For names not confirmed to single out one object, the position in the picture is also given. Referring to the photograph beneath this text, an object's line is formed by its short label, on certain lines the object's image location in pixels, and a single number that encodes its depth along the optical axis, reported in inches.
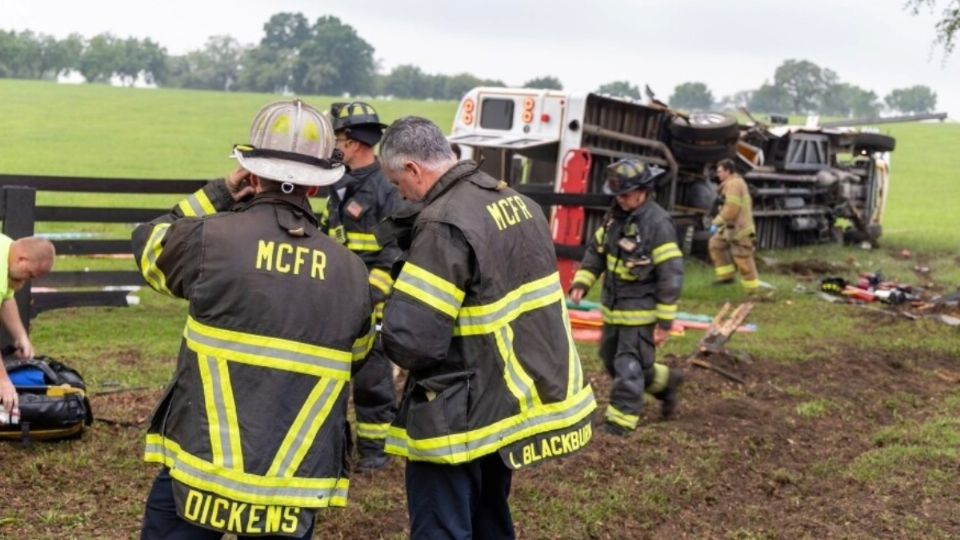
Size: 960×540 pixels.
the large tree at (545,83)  2058.2
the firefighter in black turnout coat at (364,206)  228.2
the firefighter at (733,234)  545.6
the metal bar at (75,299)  397.1
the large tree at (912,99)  3895.2
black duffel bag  235.3
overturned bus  519.2
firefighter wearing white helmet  121.6
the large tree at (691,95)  3993.6
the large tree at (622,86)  2600.9
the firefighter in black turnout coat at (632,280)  277.7
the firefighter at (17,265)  217.6
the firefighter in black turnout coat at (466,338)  138.6
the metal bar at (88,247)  400.8
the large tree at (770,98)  3804.1
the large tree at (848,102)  3870.6
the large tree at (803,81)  3811.8
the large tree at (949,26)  518.6
